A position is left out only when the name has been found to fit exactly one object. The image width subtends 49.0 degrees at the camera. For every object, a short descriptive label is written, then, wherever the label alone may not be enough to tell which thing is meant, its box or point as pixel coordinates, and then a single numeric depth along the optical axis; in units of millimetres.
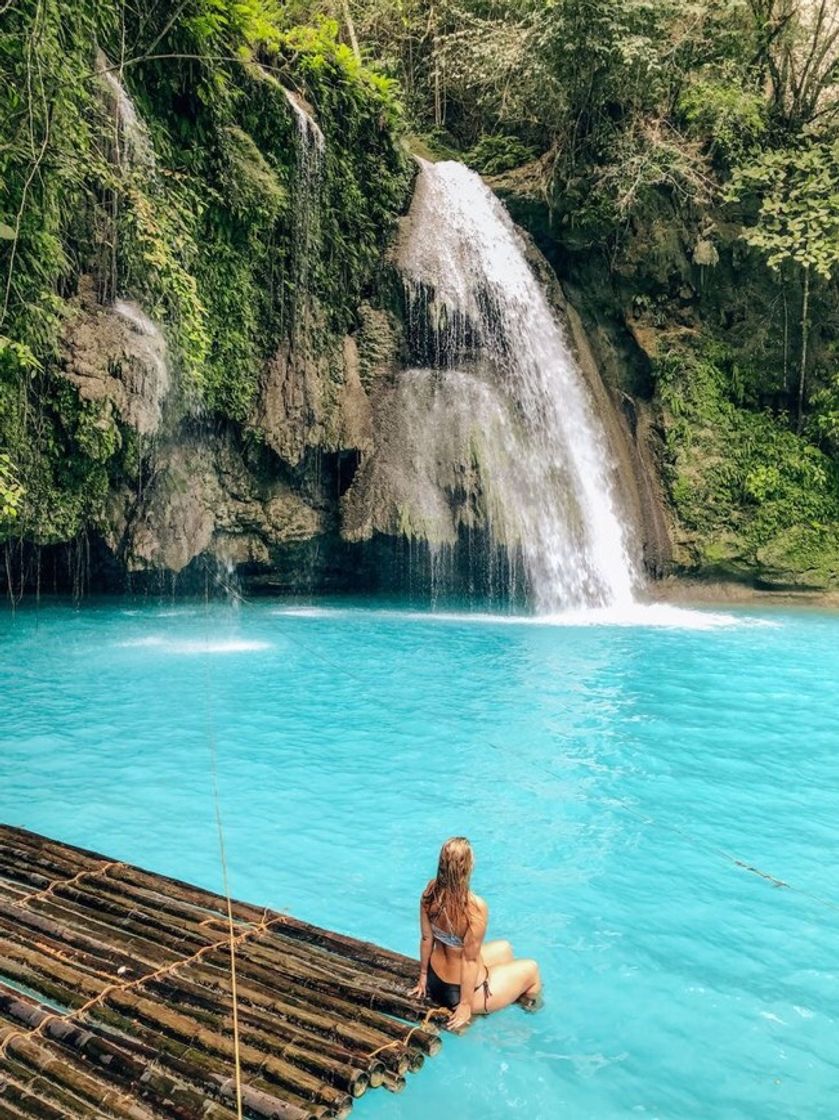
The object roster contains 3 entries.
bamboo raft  2867
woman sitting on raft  3525
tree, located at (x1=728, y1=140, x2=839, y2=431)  14742
